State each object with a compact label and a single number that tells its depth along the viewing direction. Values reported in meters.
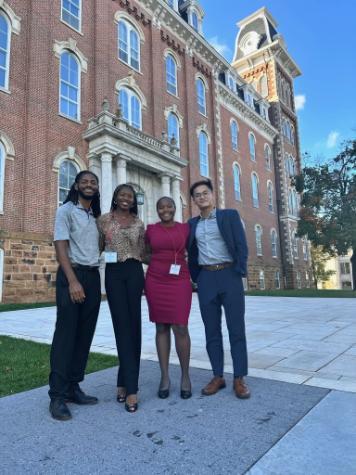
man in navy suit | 3.38
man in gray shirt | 2.97
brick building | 13.11
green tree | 23.83
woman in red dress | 3.30
